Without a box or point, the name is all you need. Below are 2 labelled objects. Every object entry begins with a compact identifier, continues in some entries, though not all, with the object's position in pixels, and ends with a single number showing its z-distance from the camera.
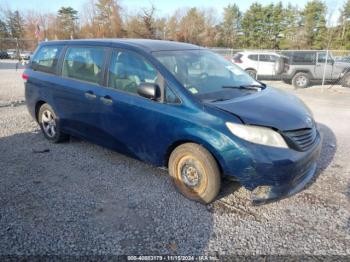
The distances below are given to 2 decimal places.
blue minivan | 3.10
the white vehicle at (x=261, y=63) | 14.27
